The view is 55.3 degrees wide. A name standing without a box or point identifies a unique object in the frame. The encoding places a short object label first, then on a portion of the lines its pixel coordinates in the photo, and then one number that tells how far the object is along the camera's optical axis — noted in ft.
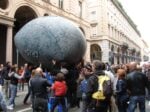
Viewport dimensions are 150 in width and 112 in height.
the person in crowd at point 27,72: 15.15
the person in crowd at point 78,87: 14.84
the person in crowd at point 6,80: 20.23
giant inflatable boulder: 12.94
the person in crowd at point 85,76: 14.00
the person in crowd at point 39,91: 11.12
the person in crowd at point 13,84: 15.57
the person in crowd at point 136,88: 10.87
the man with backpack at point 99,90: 8.55
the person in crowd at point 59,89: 11.97
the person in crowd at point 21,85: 25.32
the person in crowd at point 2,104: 8.05
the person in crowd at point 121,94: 12.03
